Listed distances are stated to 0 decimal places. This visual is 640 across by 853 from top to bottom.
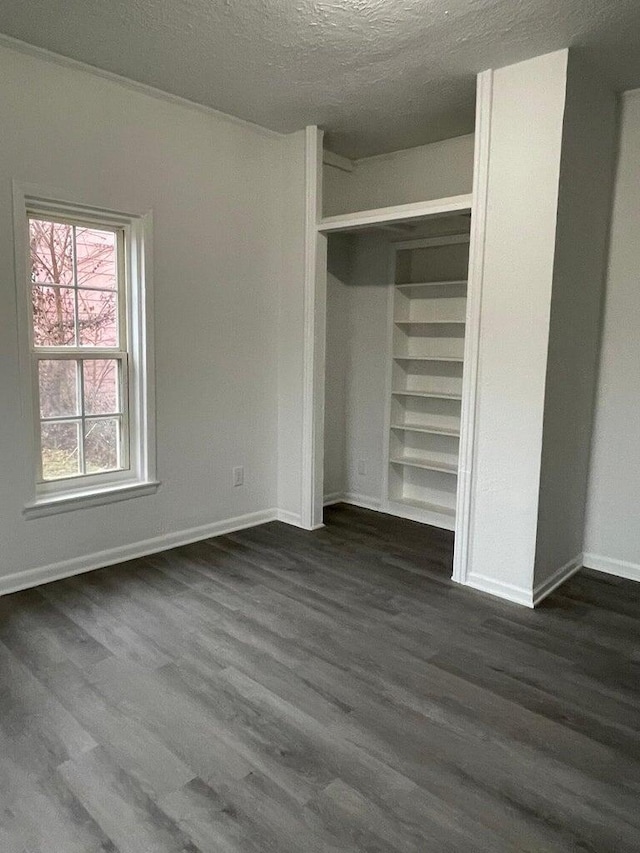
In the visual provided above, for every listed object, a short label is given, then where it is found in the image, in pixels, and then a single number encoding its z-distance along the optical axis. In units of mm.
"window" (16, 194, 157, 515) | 3211
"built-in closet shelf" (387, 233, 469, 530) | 4438
